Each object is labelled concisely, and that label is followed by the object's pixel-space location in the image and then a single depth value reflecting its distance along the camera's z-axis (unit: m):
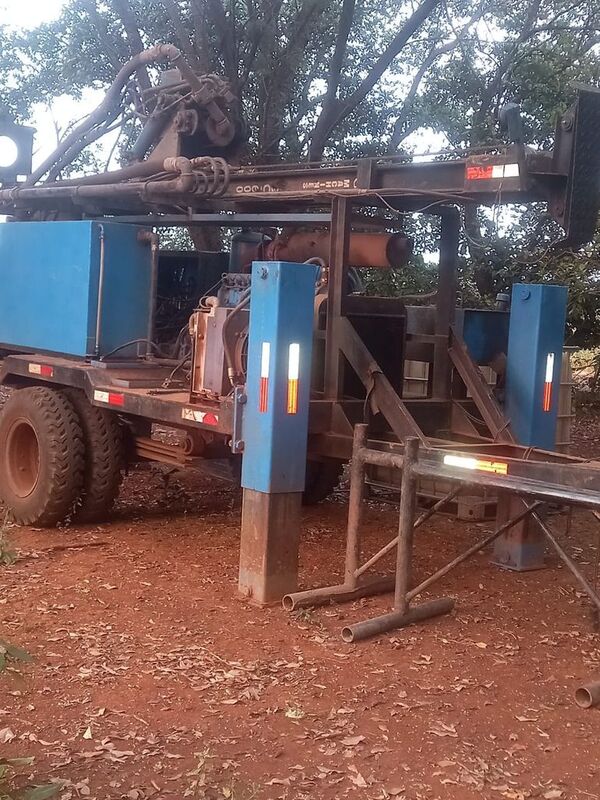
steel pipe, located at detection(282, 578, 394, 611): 5.67
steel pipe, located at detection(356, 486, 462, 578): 5.49
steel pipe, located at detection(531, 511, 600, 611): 4.70
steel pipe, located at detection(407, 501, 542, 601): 5.36
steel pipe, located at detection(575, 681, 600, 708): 4.52
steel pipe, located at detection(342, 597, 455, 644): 5.26
